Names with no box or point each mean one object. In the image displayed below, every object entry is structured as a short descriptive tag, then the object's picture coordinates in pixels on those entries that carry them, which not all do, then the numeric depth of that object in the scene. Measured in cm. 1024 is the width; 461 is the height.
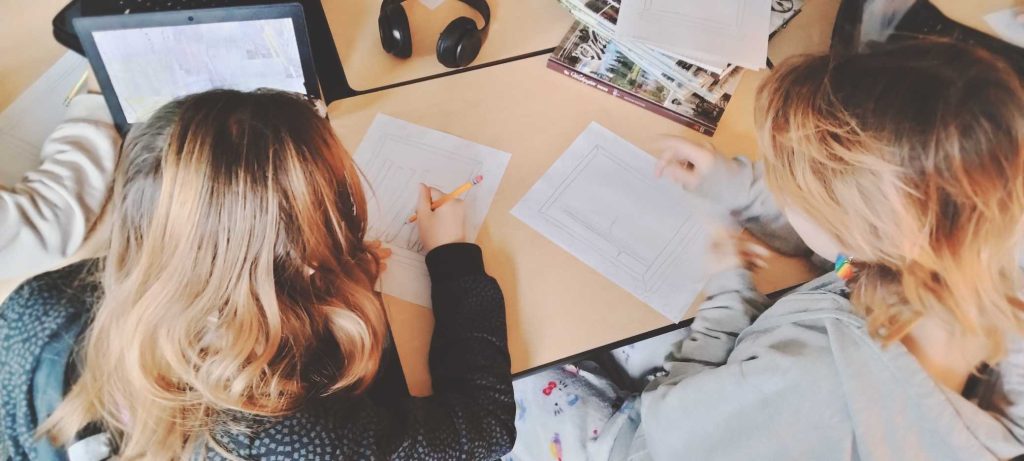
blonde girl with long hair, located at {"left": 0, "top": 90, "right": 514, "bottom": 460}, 69
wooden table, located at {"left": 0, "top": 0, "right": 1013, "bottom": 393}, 93
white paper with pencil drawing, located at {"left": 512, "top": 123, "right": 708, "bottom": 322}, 96
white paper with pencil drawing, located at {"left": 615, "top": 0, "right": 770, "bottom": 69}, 107
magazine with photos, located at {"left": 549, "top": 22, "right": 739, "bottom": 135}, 110
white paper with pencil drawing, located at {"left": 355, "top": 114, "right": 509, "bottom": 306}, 95
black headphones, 109
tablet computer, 92
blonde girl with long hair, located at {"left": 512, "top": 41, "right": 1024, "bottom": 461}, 67
